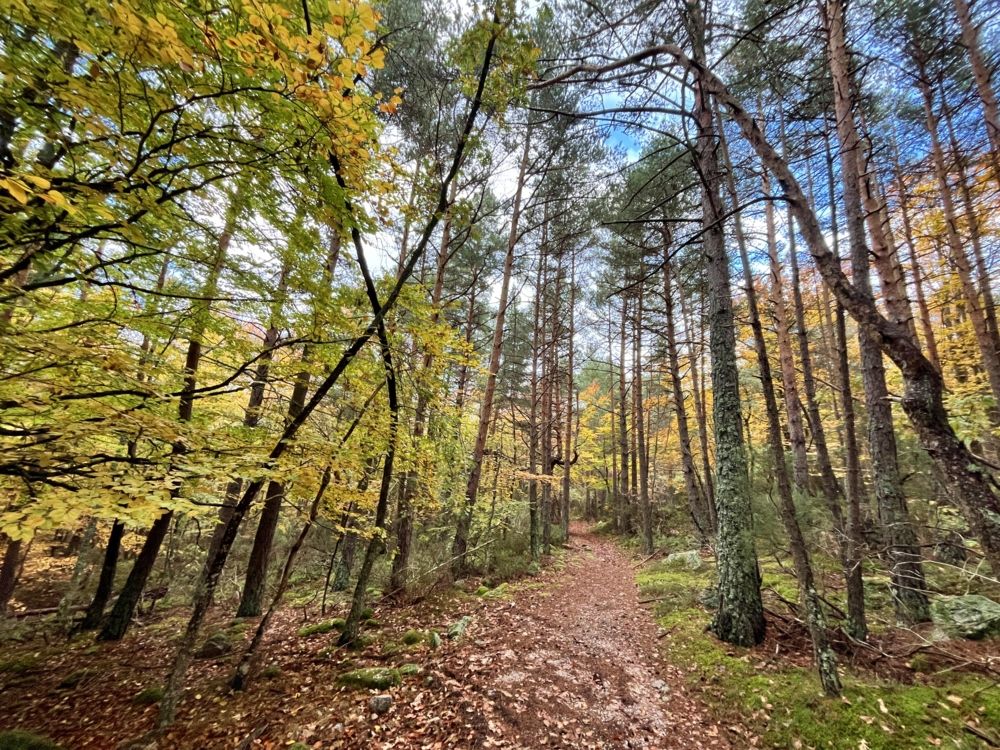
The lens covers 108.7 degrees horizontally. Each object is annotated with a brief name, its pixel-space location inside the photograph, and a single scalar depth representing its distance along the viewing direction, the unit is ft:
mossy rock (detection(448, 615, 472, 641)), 17.07
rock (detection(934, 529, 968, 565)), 20.12
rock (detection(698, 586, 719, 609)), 19.68
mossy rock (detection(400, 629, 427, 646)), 16.91
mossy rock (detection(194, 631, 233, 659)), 17.73
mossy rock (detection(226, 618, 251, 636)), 20.57
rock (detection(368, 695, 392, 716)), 12.19
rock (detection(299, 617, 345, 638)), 19.05
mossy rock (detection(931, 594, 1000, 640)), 13.17
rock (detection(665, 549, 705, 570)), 28.66
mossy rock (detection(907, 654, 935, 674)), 11.99
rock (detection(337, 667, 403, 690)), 13.57
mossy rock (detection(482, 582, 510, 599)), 23.17
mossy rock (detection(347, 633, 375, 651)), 16.53
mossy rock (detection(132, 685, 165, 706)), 13.93
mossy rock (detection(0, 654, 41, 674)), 16.21
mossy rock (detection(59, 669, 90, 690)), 15.25
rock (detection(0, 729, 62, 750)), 10.16
